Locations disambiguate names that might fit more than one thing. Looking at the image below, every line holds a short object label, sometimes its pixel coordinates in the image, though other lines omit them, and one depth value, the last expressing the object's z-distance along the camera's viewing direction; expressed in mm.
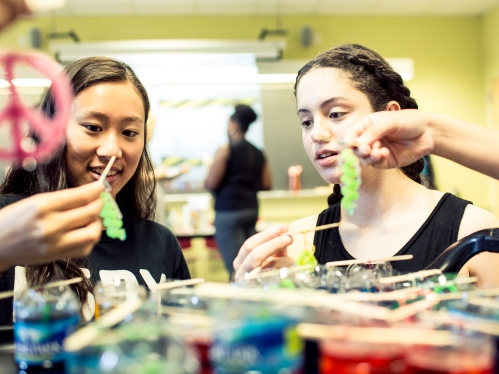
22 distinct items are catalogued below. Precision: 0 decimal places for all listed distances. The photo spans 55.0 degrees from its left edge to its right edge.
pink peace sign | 783
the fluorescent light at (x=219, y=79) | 5164
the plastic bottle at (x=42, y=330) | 755
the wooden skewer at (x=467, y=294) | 842
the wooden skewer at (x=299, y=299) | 717
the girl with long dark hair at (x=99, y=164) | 1313
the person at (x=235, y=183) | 4105
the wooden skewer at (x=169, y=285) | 988
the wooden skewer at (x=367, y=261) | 1161
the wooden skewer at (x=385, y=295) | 847
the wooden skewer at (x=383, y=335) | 632
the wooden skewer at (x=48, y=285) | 844
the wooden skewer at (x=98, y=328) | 613
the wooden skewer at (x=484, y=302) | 766
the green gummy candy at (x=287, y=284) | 985
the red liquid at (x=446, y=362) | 592
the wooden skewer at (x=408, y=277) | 981
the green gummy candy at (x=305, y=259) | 1258
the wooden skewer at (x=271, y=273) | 1062
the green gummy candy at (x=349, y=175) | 1105
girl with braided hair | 1399
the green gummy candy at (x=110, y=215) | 1023
